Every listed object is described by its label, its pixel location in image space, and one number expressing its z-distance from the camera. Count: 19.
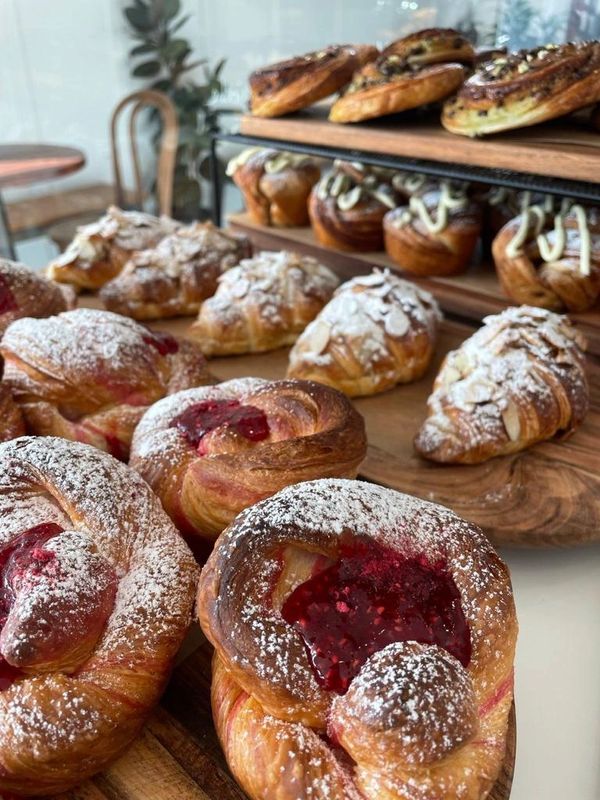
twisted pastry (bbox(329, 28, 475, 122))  0.62
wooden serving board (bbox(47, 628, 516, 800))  0.34
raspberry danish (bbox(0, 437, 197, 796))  0.31
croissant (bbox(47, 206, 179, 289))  0.73
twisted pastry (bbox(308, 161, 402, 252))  0.73
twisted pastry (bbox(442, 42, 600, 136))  0.55
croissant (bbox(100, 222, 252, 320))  0.70
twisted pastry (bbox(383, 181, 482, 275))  0.68
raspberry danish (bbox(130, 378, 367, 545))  0.41
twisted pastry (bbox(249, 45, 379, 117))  0.69
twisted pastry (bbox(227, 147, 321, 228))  0.79
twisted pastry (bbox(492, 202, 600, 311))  0.60
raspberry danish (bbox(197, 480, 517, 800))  0.29
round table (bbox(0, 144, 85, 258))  1.21
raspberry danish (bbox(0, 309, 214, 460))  0.50
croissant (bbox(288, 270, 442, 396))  0.59
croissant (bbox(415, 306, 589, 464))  0.52
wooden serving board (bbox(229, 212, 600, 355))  0.65
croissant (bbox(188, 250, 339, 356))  0.65
